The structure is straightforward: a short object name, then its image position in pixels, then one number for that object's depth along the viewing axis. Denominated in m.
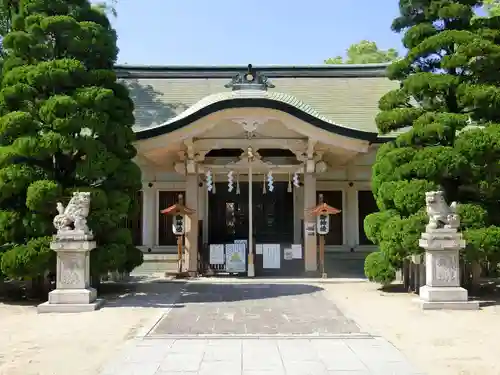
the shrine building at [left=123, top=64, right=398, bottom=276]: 13.13
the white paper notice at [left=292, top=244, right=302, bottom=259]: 13.91
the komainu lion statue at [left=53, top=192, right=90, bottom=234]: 9.23
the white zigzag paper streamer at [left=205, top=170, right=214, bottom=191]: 13.88
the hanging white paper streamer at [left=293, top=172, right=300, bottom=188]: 14.07
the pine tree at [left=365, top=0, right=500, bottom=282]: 9.75
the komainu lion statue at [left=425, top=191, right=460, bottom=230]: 9.27
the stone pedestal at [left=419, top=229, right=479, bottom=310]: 9.14
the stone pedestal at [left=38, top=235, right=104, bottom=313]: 8.96
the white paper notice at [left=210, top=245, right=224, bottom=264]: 13.66
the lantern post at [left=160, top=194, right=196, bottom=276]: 13.28
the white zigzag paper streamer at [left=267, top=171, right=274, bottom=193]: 13.71
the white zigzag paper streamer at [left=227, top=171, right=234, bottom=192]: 13.75
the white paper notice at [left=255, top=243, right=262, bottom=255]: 13.84
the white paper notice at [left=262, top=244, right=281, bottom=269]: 13.77
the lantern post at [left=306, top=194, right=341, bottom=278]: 13.24
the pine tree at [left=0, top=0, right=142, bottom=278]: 9.69
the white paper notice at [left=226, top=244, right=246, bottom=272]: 13.62
